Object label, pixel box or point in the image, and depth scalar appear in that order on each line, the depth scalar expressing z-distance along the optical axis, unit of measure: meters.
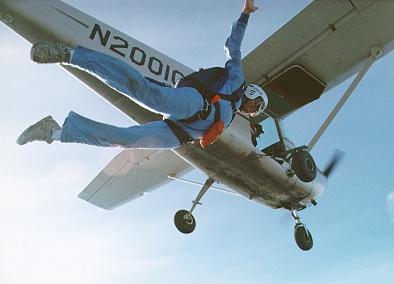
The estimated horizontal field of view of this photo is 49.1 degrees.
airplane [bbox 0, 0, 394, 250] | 6.16
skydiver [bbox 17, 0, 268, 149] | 3.45
